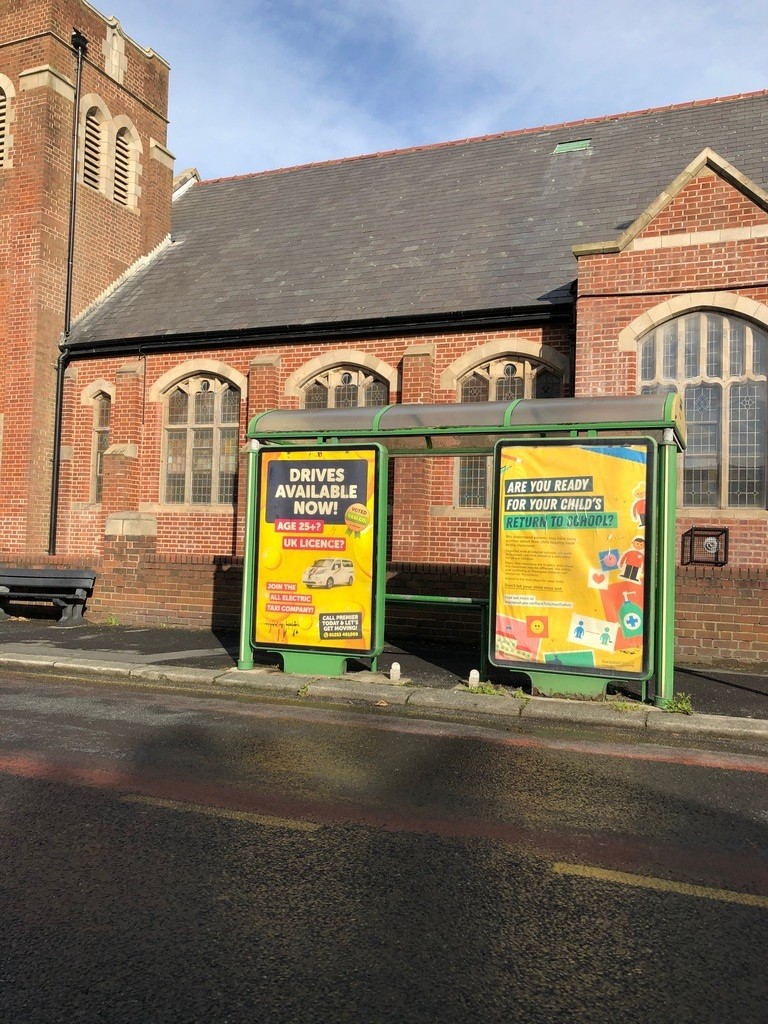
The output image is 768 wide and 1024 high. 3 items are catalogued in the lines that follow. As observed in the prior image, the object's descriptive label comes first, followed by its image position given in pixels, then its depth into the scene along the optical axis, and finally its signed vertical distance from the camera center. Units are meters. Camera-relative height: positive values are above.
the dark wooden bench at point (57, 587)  14.16 -0.90
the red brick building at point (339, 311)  12.01 +4.21
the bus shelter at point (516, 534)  7.98 +0.16
